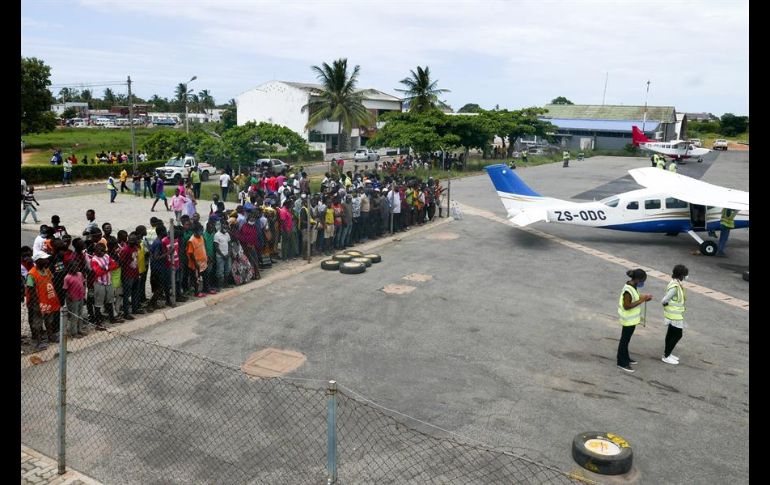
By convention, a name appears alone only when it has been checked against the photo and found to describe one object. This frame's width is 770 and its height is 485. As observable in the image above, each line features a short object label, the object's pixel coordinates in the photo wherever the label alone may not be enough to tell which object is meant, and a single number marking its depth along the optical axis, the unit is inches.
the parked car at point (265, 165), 1329.4
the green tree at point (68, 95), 5472.4
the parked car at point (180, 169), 1387.8
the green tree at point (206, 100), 5336.6
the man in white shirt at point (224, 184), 1053.2
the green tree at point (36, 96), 1937.7
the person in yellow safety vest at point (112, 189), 1066.1
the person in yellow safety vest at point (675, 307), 386.6
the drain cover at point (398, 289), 564.4
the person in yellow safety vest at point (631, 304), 384.8
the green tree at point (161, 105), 5083.7
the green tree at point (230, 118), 2705.7
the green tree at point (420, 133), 1802.4
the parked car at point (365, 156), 2289.6
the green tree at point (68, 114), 3855.8
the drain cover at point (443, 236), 848.3
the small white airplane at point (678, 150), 2412.6
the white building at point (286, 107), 2445.9
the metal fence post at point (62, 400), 251.3
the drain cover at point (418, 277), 615.8
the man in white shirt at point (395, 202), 846.5
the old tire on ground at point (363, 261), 651.0
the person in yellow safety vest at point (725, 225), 731.4
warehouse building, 3289.9
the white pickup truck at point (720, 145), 3240.7
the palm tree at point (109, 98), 5603.8
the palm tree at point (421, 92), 2422.5
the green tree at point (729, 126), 4010.8
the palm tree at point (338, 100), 2294.5
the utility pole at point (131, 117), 1459.3
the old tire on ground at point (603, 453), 274.7
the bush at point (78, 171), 1331.2
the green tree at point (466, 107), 5398.6
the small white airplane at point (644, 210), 757.9
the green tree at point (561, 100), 6190.9
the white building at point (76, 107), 4851.4
